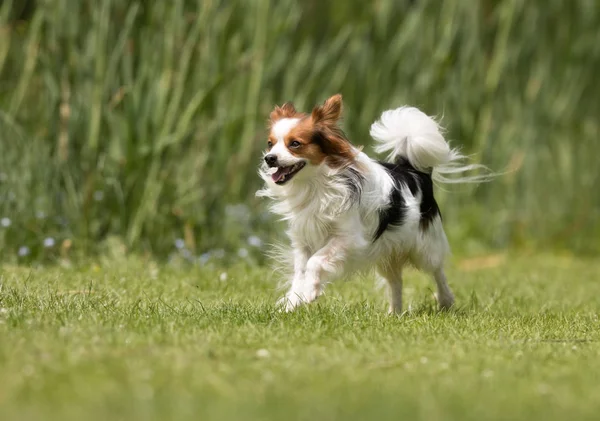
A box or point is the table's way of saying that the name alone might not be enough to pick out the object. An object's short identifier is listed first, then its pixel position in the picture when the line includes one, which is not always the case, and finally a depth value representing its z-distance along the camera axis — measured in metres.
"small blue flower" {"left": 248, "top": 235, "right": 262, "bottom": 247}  16.48
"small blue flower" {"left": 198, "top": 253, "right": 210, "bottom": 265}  15.58
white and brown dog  11.20
